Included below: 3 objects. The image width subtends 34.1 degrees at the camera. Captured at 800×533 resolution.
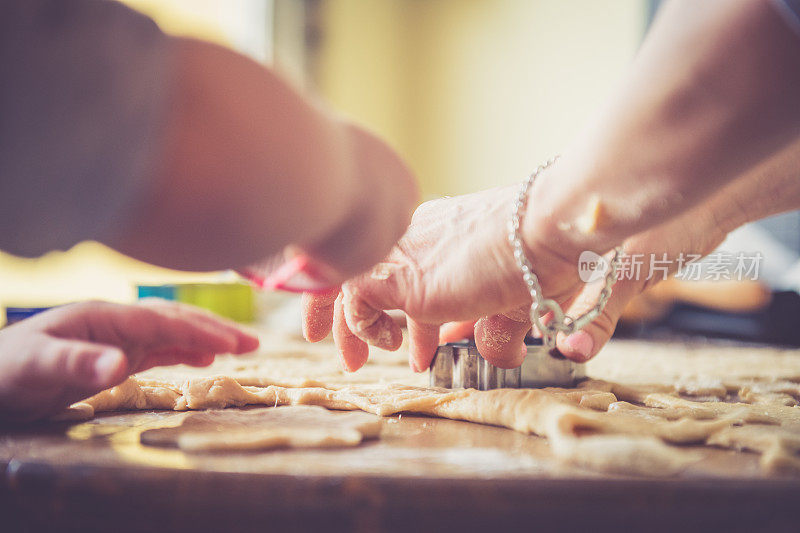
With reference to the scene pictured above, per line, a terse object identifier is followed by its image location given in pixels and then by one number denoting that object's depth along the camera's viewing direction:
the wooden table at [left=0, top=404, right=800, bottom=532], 0.46
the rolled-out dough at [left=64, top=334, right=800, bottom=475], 0.48
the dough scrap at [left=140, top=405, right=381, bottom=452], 0.49
